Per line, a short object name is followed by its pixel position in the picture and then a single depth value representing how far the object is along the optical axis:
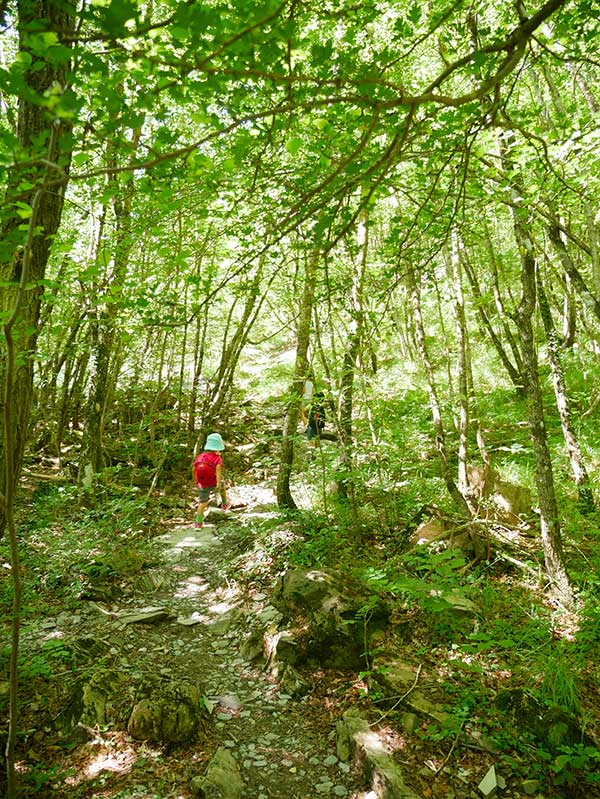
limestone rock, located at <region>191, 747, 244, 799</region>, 3.20
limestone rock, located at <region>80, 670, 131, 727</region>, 3.66
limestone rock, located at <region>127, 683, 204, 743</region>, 3.61
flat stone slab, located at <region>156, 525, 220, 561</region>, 7.38
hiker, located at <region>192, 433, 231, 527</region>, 8.44
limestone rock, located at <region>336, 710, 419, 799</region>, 3.16
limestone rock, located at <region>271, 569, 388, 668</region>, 4.55
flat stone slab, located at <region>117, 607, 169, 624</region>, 5.34
